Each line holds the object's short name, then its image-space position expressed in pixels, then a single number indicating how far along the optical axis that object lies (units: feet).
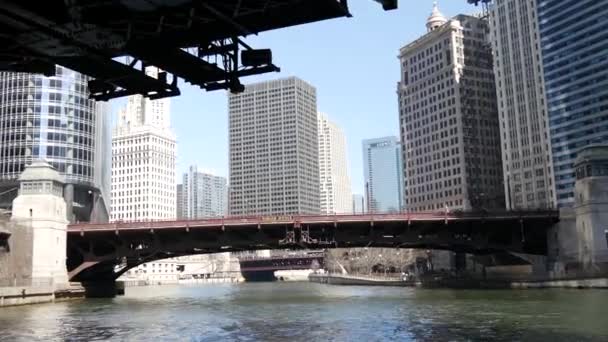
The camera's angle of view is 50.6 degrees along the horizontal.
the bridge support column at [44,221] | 338.13
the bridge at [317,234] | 344.69
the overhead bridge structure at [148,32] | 69.10
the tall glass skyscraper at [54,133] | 513.04
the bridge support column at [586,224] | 312.71
